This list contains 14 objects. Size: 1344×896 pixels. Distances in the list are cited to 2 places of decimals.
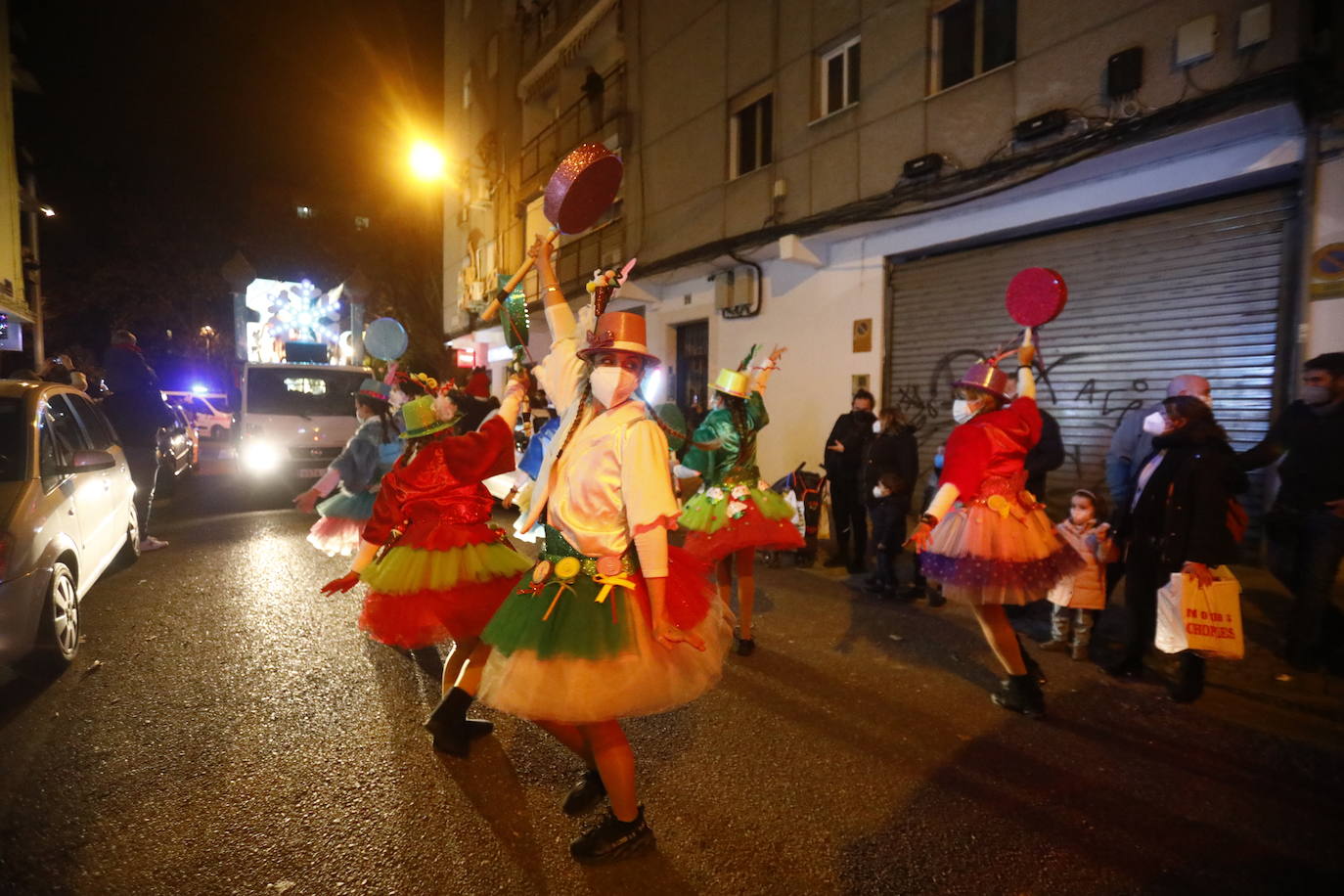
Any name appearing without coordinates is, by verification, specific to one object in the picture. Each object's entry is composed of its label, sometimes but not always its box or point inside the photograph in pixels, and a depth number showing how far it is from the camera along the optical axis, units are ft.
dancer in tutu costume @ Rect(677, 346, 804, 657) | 14.98
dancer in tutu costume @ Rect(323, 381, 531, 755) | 10.88
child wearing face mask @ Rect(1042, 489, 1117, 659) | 15.24
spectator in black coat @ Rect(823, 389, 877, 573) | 23.48
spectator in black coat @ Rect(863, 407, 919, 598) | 20.39
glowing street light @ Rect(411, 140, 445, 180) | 45.55
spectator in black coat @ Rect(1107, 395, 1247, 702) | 12.91
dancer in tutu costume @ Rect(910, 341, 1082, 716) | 12.35
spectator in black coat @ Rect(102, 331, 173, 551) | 24.66
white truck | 35.88
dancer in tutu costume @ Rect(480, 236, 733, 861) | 7.61
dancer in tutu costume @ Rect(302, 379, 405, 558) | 15.97
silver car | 12.35
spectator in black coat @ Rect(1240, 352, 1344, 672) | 13.71
